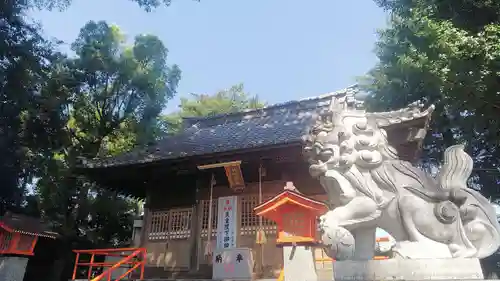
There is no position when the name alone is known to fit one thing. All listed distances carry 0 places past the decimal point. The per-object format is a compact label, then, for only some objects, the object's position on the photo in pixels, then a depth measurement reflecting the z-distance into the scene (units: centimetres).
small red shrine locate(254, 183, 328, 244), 582
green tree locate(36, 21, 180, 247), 1596
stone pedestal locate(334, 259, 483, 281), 338
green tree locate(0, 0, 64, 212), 1262
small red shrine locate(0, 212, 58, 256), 1012
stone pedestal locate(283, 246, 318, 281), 514
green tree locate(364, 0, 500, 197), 773
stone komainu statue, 358
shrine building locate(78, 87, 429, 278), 893
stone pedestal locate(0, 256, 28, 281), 966
